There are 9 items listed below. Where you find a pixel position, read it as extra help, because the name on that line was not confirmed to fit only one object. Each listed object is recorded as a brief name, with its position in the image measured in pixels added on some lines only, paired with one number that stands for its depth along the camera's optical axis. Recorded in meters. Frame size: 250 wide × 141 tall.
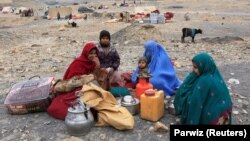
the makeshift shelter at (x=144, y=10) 25.59
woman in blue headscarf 4.98
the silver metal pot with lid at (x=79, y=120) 3.85
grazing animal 12.97
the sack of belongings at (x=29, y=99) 4.52
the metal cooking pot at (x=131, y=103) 4.35
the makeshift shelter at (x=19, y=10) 32.81
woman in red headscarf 4.39
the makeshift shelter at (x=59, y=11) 27.23
